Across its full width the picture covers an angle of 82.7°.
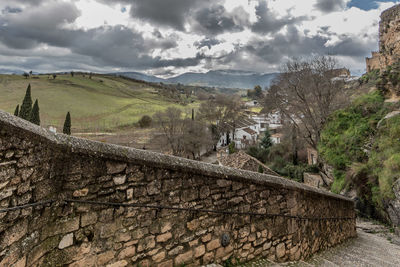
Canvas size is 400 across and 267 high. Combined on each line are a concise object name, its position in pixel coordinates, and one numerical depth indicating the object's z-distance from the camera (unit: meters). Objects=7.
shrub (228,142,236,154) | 33.82
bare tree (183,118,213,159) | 34.50
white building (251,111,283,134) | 55.39
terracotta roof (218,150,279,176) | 20.33
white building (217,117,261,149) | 47.92
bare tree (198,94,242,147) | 45.66
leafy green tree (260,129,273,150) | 35.58
